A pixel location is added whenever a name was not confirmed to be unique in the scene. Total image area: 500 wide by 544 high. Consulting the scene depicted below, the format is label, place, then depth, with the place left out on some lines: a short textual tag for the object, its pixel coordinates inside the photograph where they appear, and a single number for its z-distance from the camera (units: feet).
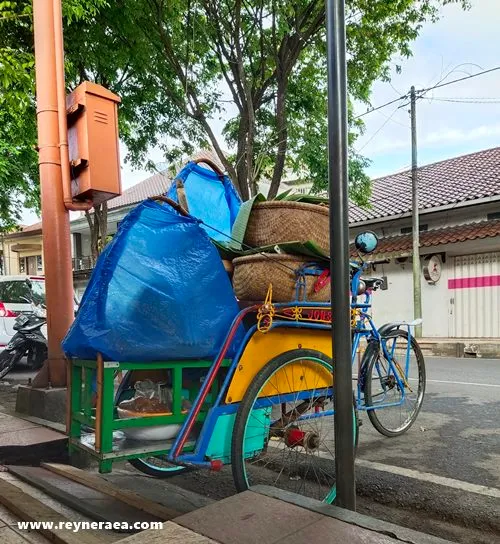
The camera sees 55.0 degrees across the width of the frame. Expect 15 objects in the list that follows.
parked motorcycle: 26.66
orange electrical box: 12.87
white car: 29.12
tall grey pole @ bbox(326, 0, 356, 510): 6.75
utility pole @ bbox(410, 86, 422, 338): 43.78
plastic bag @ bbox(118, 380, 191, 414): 8.73
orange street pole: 13.99
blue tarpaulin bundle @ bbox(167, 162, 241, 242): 10.85
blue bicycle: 11.62
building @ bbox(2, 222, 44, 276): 93.61
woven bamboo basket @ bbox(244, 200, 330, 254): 9.50
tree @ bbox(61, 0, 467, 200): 23.85
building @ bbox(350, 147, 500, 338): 42.06
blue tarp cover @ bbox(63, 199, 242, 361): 7.93
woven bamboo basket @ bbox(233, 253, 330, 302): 9.24
